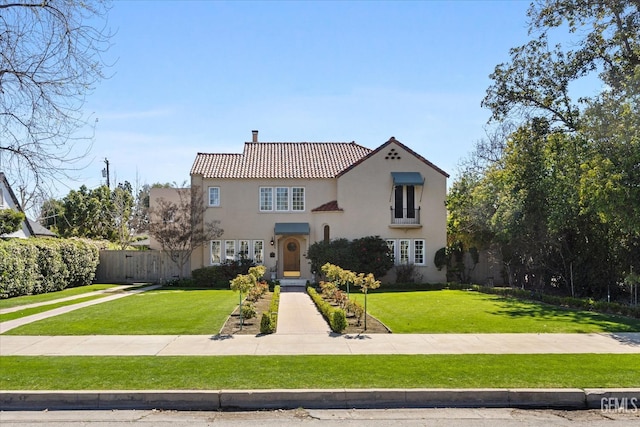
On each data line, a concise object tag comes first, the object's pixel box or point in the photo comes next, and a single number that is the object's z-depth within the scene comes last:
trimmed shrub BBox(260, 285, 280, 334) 13.33
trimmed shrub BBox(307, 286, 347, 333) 13.33
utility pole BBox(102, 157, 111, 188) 53.59
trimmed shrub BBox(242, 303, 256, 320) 15.15
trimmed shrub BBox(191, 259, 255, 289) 30.50
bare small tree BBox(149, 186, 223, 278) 31.23
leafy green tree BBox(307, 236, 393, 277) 29.41
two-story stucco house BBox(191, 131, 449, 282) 31.81
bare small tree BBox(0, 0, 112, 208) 8.98
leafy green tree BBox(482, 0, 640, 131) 20.03
